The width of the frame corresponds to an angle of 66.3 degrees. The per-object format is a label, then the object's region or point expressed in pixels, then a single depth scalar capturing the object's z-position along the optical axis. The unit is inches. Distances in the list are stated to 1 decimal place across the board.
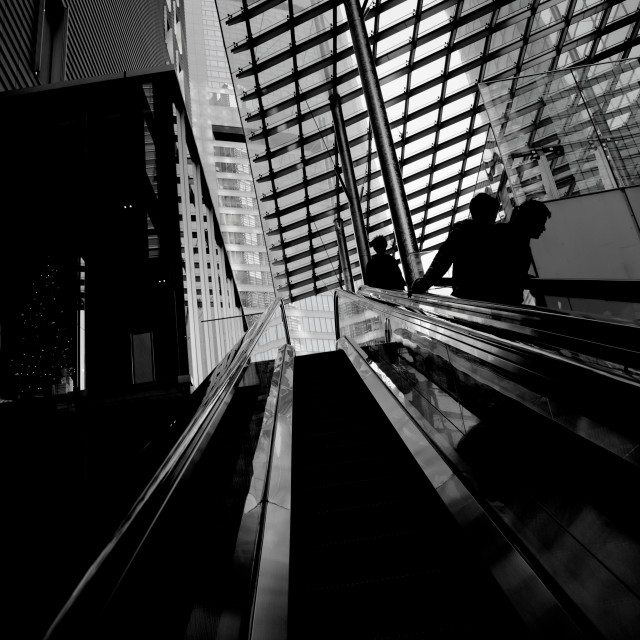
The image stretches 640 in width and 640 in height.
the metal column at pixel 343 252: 992.9
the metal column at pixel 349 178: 764.0
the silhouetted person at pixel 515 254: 152.7
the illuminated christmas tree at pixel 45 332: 252.2
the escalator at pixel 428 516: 57.5
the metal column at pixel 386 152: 437.7
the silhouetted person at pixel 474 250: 153.7
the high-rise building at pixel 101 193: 261.9
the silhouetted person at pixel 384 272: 301.9
